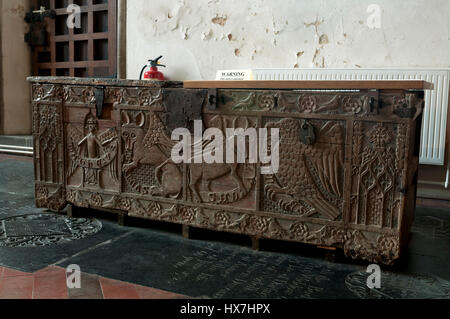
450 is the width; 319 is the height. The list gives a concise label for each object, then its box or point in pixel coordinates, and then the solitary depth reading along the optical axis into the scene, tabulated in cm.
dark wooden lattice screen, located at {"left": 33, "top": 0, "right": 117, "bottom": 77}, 593
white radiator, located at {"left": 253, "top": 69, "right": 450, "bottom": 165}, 391
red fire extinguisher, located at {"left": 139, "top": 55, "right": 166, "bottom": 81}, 503
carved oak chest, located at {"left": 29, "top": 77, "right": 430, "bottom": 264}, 224
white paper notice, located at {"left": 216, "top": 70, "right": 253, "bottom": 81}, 268
